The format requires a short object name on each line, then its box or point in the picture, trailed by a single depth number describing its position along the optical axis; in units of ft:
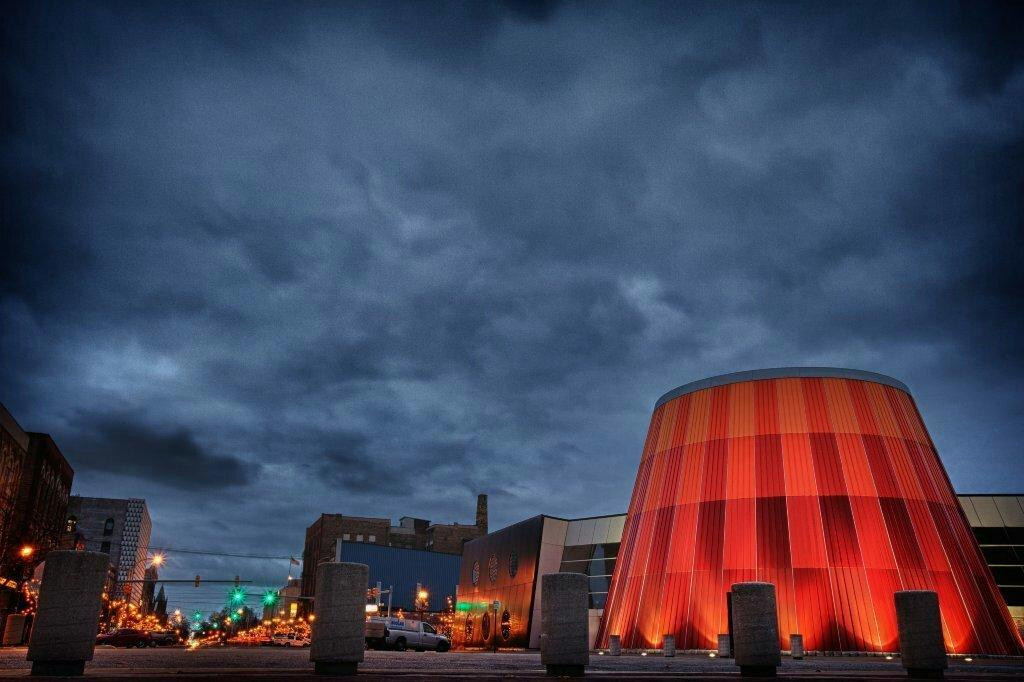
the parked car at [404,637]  127.13
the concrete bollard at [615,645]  86.05
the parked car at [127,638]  131.03
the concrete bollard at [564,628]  39.04
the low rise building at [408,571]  309.22
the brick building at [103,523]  379.76
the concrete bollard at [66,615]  34.09
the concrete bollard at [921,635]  44.21
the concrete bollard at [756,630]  42.06
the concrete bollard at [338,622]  36.58
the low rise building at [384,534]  359.05
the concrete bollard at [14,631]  120.78
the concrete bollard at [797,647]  73.87
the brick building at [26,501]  123.13
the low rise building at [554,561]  123.13
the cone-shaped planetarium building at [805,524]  78.79
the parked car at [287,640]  148.10
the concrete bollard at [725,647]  76.48
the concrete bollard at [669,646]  79.01
